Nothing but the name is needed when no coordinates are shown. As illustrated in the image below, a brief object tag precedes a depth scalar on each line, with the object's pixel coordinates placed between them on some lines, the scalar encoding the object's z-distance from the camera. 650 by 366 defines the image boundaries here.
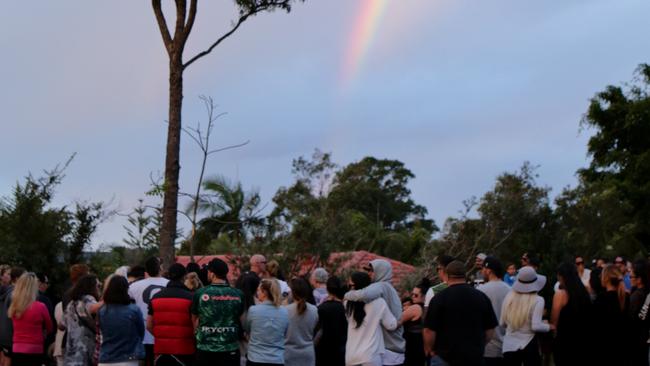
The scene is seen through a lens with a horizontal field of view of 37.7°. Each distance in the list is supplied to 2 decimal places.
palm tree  22.70
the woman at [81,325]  10.61
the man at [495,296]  11.02
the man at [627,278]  16.62
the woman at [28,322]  11.35
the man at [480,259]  11.44
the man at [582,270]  16.13
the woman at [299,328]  10.79
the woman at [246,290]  10.70
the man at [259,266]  12.28
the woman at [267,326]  10.22
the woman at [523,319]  10.67
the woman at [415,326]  11.07
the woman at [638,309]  12.38
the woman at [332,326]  11.16
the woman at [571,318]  10.26
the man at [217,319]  9.89
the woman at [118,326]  10.02
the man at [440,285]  10.66
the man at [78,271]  11.73
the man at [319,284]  12.47
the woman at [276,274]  11.83
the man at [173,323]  10.16
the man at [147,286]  11.20
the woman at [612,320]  10.48
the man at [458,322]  8.71
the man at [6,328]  12.35
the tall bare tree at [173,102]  16.16
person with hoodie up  10.34
